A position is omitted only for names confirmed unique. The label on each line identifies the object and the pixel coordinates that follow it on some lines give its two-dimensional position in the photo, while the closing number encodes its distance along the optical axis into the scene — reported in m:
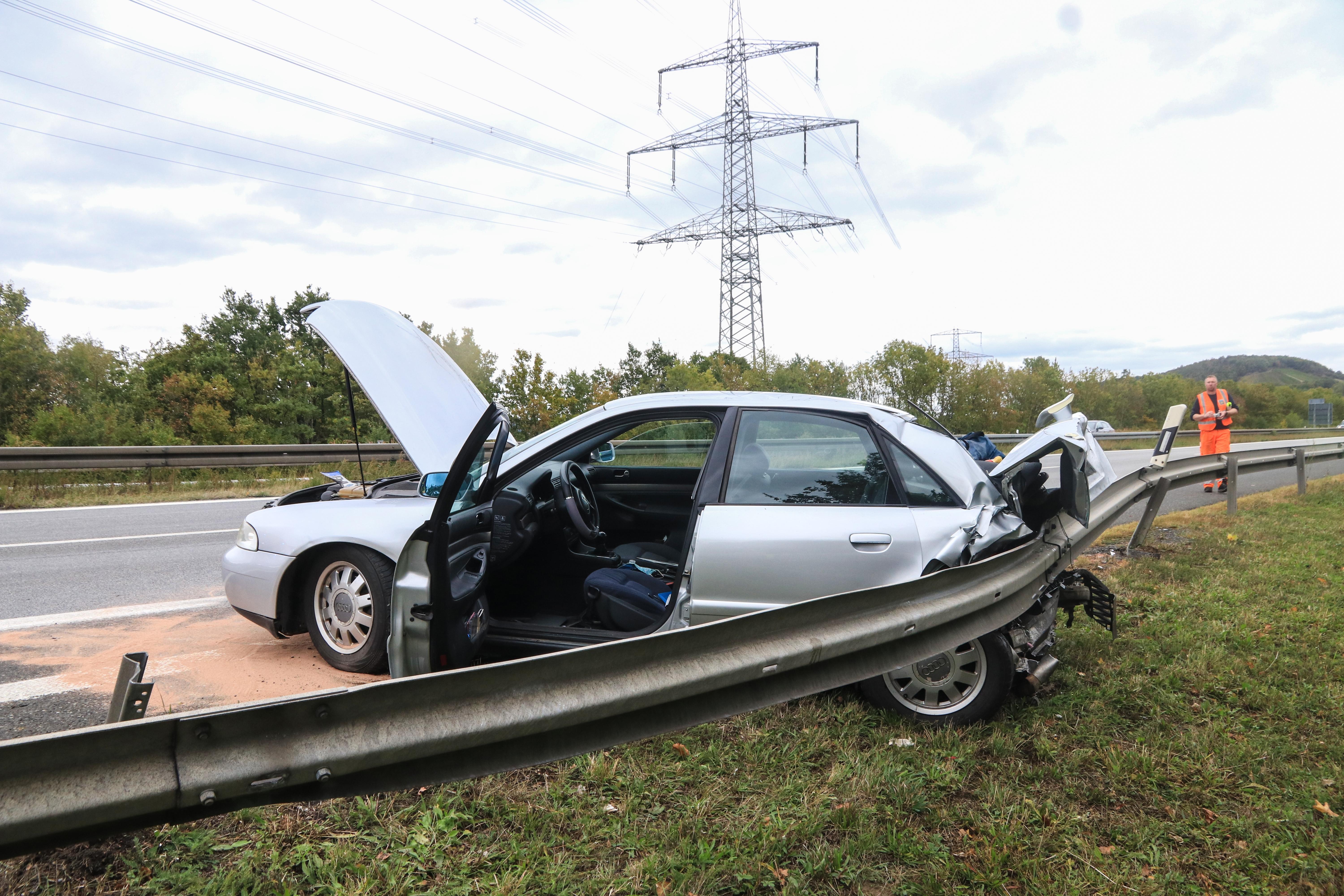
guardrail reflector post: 6.34
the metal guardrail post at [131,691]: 1.48
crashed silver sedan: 3.05
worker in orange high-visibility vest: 10.95
